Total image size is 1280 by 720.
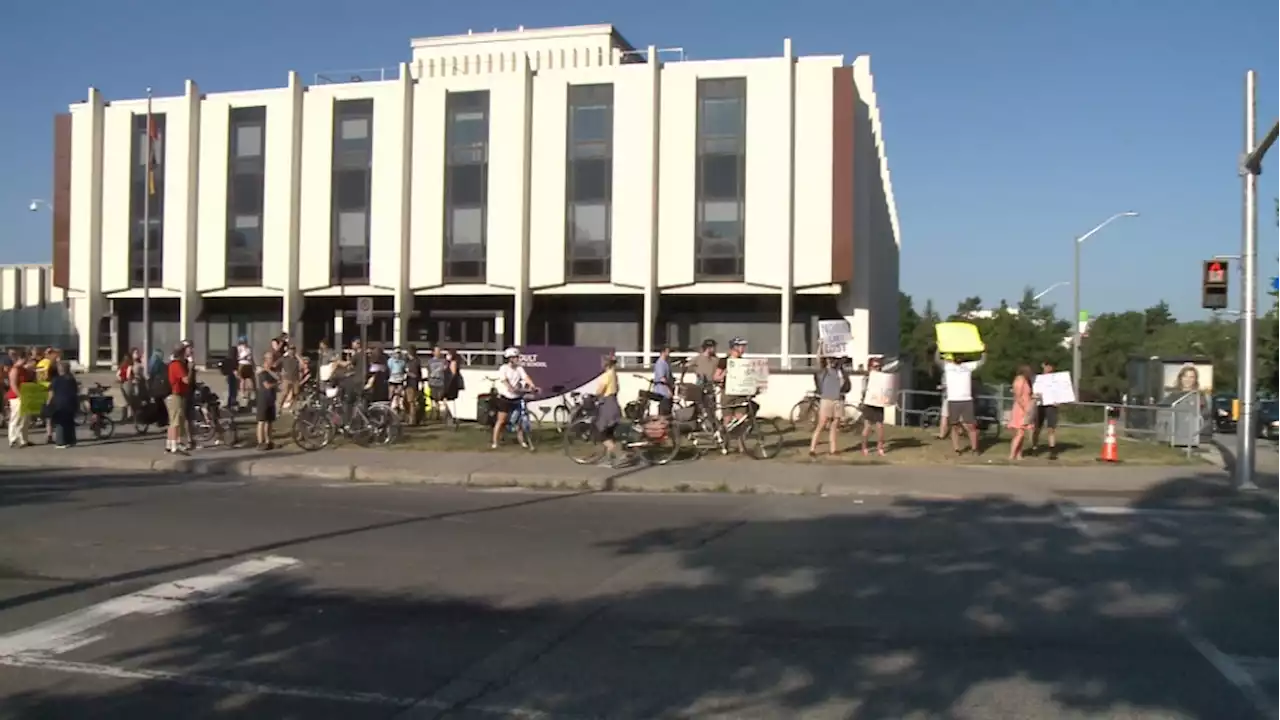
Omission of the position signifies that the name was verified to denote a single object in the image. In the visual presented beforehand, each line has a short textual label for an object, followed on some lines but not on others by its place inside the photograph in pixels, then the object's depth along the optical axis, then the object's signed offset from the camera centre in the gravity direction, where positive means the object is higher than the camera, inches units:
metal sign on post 839.7 +34.5
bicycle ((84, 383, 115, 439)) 820.0 -46.8
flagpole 1221.7 +111.1
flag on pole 1253.1 +246.1
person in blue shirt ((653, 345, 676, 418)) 711.7 -16.5
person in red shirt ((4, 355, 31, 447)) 765.3 -44.2
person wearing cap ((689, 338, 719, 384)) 749.9 -4.8
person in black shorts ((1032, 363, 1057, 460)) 723.4 -38.0
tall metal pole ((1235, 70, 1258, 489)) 600.1 +48.8
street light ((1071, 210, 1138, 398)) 1430.9 +49.4
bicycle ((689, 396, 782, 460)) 706.2 -47.1
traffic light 627.2 +47.2
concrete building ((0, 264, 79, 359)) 1806.1 +43.4
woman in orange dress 696.4 -29.9
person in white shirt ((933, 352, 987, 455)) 702.5 -20.9
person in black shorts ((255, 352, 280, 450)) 722.2 -30.1
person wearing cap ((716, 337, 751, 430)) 706.8 -27.3
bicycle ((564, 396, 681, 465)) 670.5 -50.4
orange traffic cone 700.9 -54.7
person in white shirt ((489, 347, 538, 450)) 730.2 -21.2
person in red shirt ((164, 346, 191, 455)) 707.4 -30.8
